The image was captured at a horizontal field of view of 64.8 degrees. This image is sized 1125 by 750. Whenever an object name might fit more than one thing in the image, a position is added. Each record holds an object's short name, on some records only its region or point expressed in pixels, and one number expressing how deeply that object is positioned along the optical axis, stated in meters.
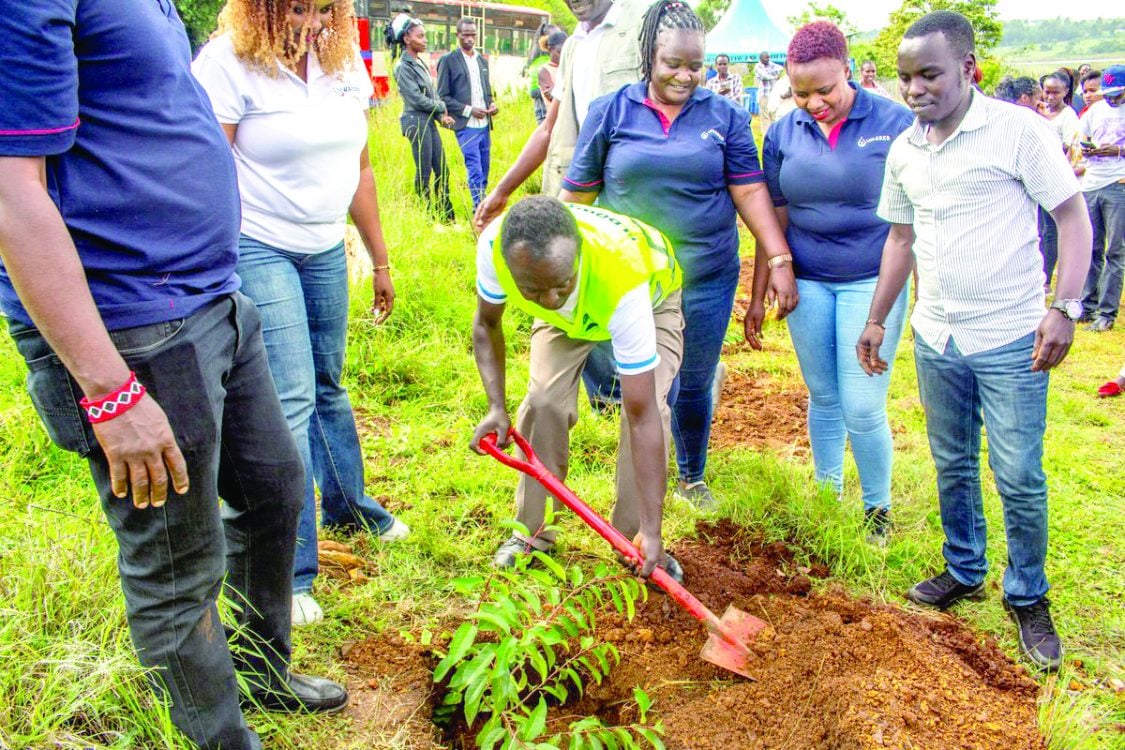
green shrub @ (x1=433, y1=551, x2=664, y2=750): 2.18
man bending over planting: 2.43
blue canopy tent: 22.89
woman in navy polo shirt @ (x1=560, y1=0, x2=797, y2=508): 3.20
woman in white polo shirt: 2.47
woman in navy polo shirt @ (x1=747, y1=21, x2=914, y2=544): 3.15
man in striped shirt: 2.57
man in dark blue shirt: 1.44
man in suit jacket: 8.39
